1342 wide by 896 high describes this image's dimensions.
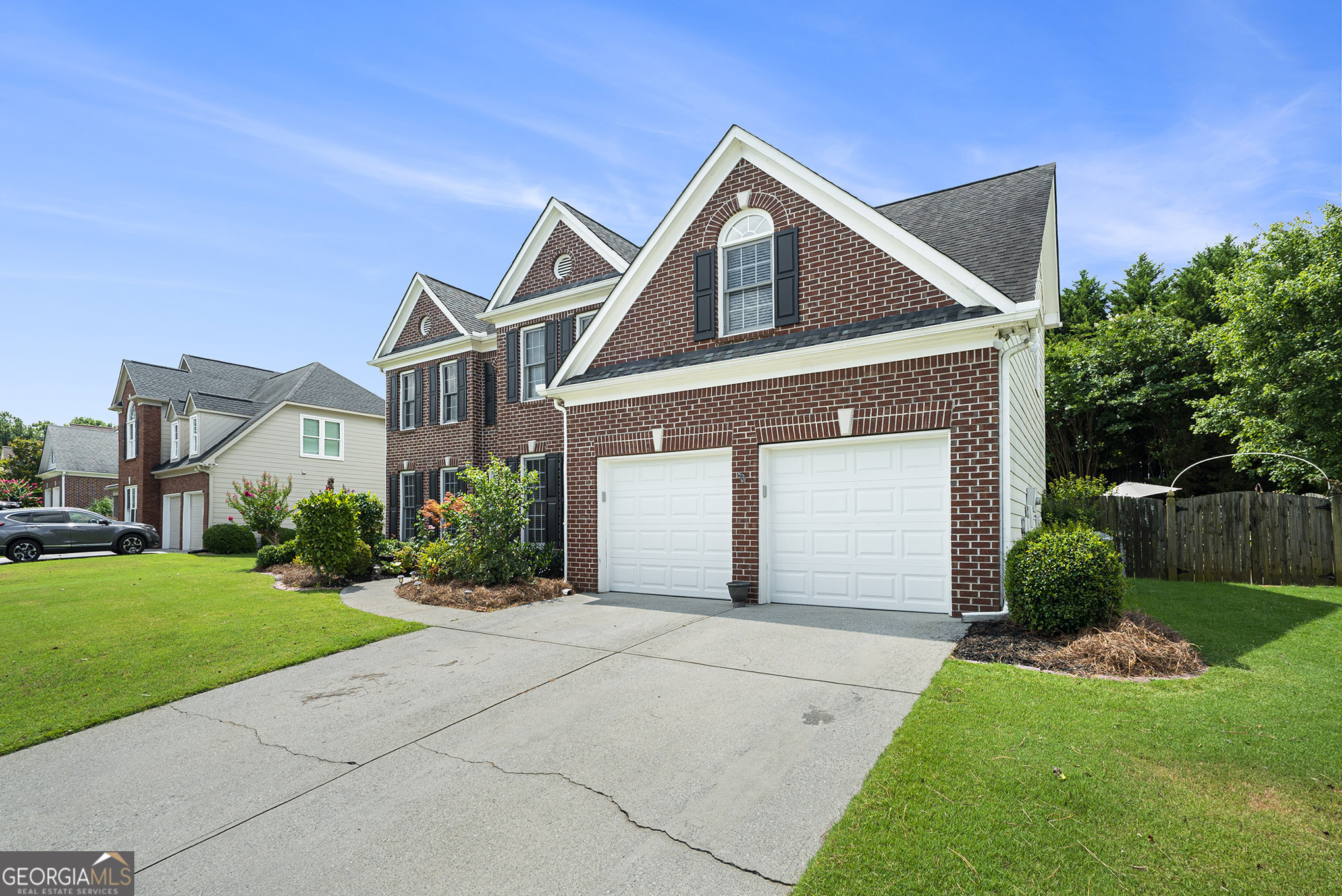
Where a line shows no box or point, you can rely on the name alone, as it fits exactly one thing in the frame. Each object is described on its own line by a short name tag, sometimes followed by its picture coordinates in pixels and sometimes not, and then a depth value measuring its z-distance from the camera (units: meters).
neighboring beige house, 24.75
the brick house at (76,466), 39.91
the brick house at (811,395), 8.35
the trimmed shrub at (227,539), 22.81
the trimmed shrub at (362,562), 14.29
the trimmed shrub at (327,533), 13.48
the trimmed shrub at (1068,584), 6.56
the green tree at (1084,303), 32.97
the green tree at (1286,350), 17.94
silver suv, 20.59
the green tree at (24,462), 50.41
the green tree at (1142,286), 31.44
